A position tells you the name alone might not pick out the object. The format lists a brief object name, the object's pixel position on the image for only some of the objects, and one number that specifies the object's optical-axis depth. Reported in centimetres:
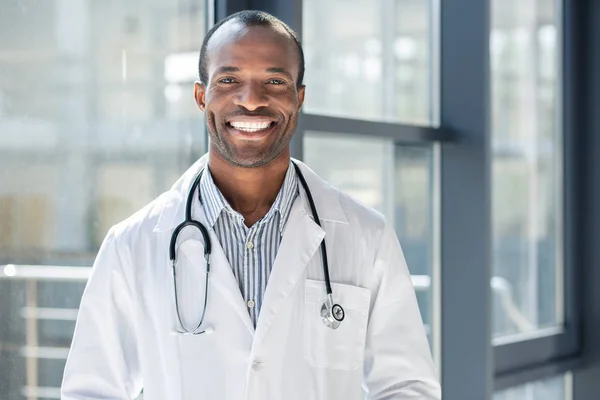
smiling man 208
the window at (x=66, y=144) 225
